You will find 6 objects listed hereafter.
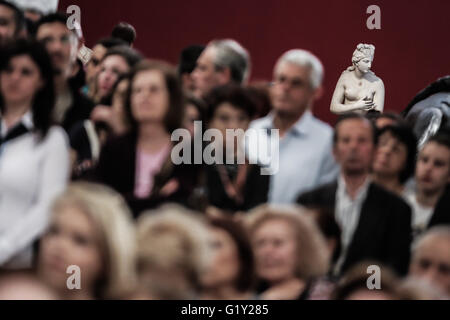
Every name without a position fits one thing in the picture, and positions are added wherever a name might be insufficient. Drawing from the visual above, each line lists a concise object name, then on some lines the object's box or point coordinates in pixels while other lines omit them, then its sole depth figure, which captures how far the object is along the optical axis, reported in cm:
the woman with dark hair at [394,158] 757
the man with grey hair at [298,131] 727
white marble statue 1254
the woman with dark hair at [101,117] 715
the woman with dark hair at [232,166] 695
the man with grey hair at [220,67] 785
